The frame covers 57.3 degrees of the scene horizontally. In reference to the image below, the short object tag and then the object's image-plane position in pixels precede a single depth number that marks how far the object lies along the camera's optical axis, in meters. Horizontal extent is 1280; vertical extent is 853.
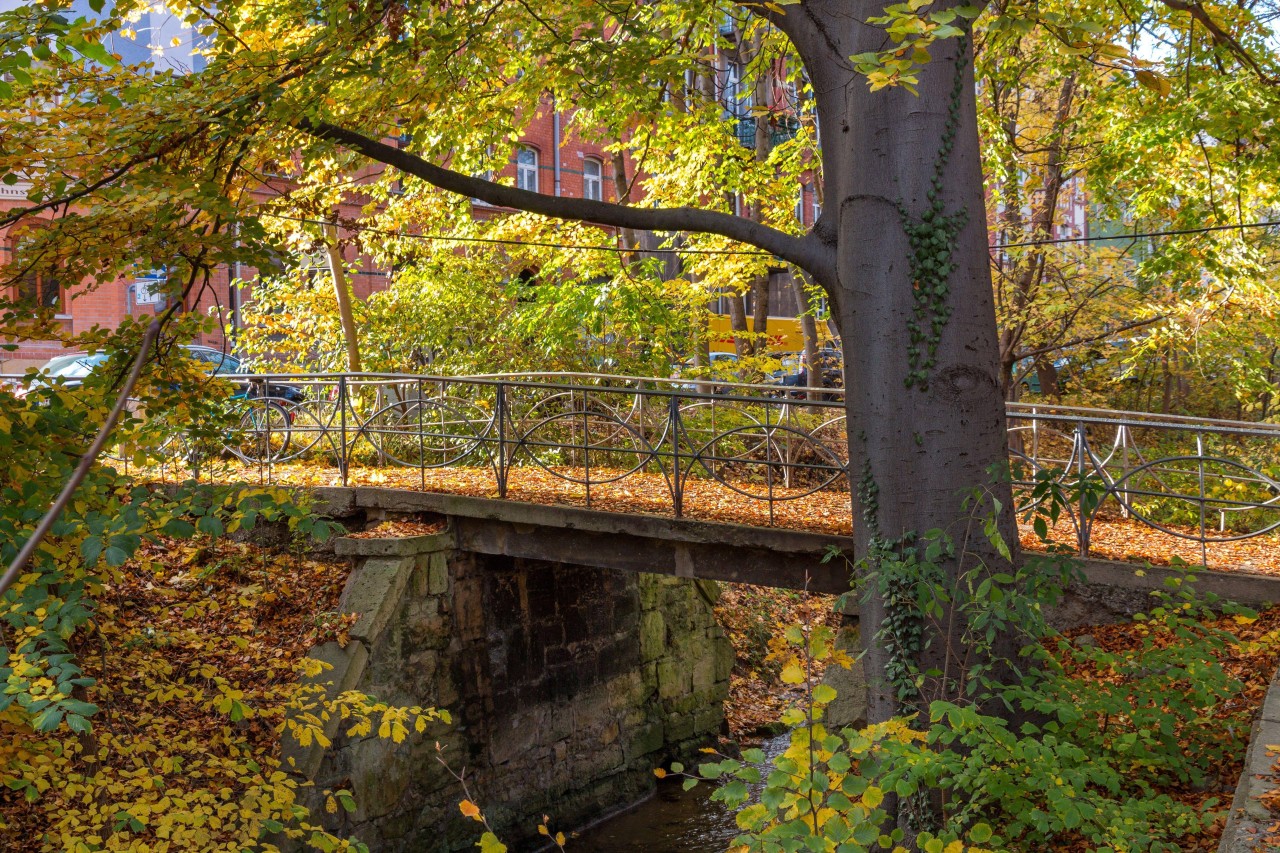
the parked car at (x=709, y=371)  14.62
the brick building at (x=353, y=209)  24.41
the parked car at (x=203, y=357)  19.24
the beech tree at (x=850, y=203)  6.19
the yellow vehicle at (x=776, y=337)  16.92
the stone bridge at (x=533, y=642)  9.03
